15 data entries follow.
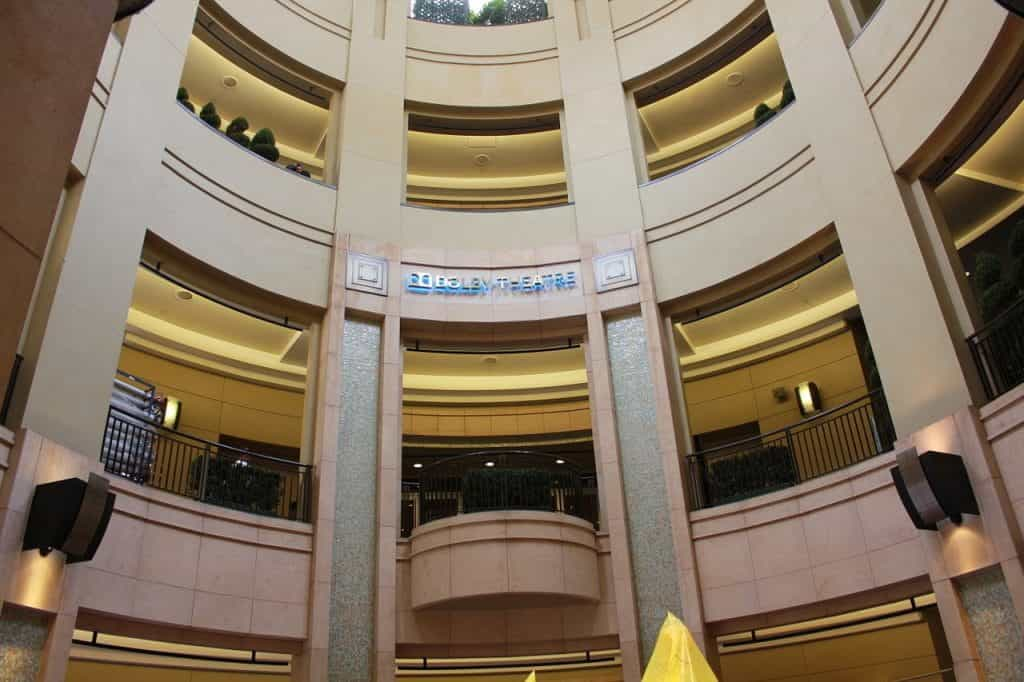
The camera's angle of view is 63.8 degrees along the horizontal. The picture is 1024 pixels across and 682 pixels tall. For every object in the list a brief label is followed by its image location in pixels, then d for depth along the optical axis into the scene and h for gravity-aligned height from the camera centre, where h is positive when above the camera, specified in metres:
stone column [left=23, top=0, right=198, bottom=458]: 8.28 +5.18
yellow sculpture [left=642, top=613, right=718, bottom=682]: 3.85 +0.27
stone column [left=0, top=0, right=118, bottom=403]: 2.66 +1.92
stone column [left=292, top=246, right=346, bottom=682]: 9.73 +3.18
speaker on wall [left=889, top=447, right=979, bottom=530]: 7.84 +1.92
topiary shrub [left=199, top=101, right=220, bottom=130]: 12.31 +8.55
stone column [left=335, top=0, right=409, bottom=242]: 12.93 +9.17
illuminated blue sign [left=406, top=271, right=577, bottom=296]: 12.73 +6.32
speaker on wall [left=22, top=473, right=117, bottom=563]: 7.34 +1.93
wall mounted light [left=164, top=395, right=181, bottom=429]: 14.17 +5.24
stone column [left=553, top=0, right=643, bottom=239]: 13.19 +9.20
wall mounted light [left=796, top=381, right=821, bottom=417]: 14.77 +5.16
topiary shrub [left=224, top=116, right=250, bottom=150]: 12.63 +8.61
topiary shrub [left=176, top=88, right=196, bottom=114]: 11.85 +8.51
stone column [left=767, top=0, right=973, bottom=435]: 8.77 +5.09
